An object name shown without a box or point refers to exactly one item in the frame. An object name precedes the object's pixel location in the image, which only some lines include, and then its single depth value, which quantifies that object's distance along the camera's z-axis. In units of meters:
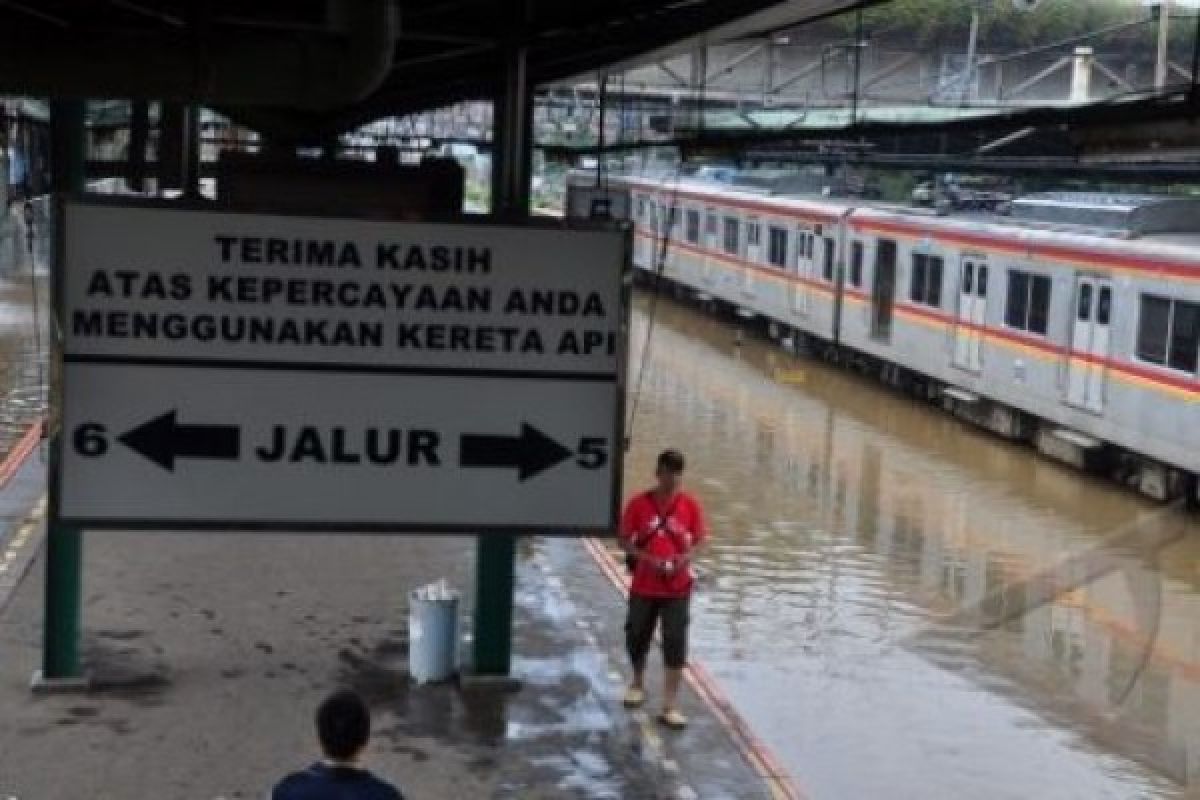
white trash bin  10.55
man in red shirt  10.13
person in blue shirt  4.89
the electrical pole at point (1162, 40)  10.48
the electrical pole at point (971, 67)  17.58
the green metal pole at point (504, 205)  9.39
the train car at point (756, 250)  33.16
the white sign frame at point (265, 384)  7.23
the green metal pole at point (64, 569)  9.80
